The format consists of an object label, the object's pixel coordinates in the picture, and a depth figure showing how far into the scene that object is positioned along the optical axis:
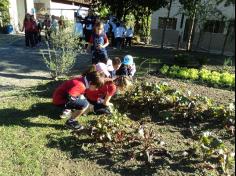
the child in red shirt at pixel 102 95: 3.40
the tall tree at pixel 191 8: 8.08
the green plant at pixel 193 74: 5.07
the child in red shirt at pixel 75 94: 2.88
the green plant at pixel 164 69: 5.28
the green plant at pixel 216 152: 2.32
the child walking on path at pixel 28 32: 7.30
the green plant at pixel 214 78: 4.89
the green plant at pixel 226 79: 4.75
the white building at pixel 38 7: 11.16
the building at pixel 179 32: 12.07
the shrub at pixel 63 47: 4.50
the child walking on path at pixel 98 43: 4.41
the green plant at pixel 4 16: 10.28
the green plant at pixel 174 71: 5.18
